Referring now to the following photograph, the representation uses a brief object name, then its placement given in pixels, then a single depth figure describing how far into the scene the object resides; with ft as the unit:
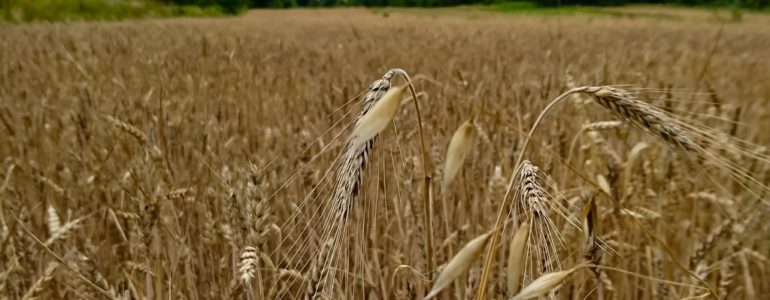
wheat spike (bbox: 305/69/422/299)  1.51
